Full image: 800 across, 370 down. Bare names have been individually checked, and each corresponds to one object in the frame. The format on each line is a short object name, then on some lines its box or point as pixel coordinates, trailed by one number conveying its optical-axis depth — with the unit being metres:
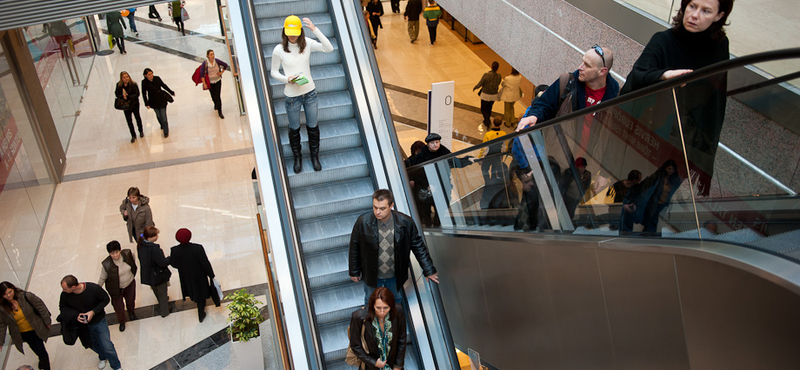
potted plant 7.05
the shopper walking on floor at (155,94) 12.42
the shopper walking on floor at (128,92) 12.25
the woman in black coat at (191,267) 7.95
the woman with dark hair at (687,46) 3.61
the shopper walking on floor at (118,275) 7.83
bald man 4.20
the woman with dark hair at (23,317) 6.91
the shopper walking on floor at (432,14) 17.44
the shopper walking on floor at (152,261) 8.02
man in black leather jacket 5.20
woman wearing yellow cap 6.11
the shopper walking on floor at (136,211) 9.16
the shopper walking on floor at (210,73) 13.28
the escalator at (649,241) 2.61
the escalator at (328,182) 5.58
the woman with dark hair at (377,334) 4.87
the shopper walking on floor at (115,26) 16.89
